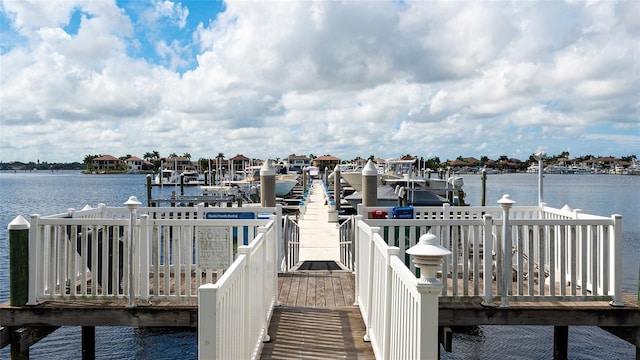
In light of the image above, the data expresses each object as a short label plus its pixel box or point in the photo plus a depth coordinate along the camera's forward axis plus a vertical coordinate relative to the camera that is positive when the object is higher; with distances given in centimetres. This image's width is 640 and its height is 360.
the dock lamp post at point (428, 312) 318 -84
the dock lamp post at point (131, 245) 647 -86
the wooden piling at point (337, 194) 2475 -72
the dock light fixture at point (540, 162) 920 +31
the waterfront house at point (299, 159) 16510 +675
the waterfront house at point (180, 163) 14250 +479
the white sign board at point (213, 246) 690 -91
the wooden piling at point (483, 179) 2563 -2
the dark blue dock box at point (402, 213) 877 -59
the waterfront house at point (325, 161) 16895 +615
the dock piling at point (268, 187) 1085 -17
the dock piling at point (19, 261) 658 -106
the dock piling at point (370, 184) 1137 -11
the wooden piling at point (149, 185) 2440 -28
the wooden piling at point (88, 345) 988 -322
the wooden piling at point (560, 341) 970 -311
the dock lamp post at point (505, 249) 646 -90
